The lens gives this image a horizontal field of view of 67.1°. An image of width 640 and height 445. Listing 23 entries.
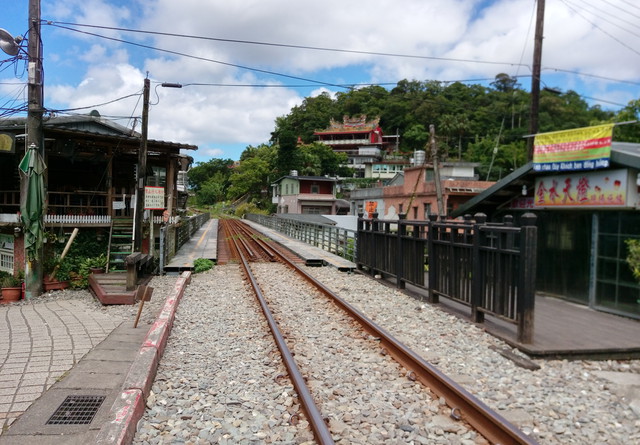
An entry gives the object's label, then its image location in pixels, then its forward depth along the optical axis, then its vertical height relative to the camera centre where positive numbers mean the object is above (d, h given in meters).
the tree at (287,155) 61.38 +7.29
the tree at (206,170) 94.62 +7.55
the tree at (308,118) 88.50 +18.34
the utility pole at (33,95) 11.20 +2.53
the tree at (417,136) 74.88 +12.32
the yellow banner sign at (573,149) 8.63 +1.35
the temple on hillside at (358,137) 82.75 +13.64
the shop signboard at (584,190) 8.38 +0.57
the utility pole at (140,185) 13.88 +0.64
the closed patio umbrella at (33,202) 11.17 +0.04
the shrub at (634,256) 7.35 -0.56
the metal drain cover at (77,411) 4.05 -1.82
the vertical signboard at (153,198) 14.10 +0.28
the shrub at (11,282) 11.57 -1.89
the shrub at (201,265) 14.49 -1.72
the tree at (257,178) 68.75 +4.72
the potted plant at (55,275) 12.01 -1.78
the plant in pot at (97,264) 12.83 -1.57
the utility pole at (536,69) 13.45 +4.24
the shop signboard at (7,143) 12.68 +1.59
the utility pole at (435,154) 17.71 +2.24
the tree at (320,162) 63.00 +6.76
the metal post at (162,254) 14.07 -1.37
